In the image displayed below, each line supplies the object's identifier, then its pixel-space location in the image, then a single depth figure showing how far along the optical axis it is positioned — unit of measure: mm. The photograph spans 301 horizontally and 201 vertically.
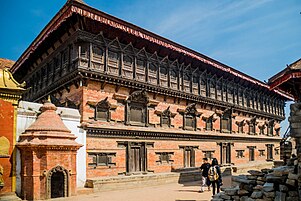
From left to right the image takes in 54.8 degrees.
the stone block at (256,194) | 8945
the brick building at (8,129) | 13477
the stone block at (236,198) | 9773
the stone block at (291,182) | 8203
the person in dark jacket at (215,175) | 13797
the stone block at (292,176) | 8173
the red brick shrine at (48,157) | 13773
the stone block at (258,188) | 9141
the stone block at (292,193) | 8243
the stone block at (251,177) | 9625
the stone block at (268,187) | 8614
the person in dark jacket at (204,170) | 15391
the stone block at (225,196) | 10127
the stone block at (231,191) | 9953
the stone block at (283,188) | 8365
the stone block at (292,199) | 8183
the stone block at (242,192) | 9562
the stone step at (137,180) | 16312
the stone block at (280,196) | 8292
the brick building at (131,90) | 17969
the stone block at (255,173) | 9519
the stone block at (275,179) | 8616
